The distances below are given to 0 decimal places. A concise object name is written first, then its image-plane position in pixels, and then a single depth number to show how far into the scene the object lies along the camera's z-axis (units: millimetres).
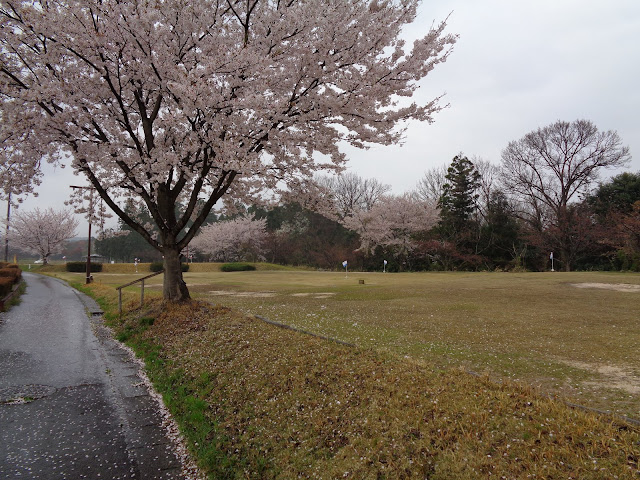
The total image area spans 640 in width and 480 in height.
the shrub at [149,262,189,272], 46009
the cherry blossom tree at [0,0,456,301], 8828
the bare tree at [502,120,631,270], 38969
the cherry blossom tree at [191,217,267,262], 56625
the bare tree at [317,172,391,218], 62375
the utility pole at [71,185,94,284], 13820
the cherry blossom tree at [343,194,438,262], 42938
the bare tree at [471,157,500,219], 46125
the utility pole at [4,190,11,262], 45506
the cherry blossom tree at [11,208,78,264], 53459
